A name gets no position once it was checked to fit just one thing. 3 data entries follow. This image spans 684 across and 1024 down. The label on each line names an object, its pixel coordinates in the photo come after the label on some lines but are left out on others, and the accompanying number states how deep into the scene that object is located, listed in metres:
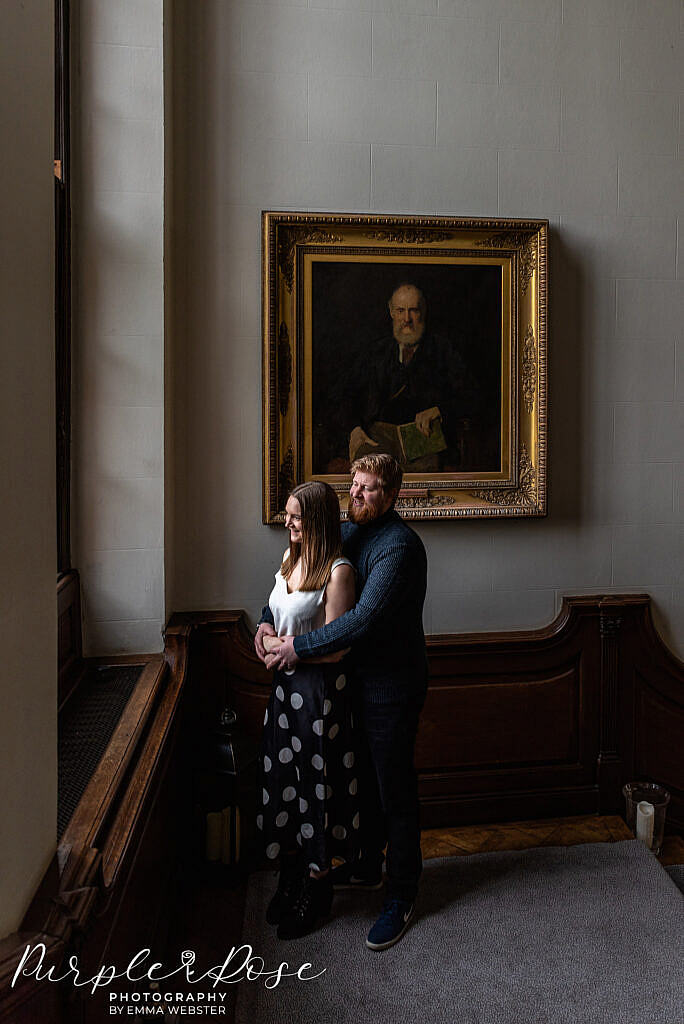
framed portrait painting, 2.99
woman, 2.37
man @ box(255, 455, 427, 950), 2.34
